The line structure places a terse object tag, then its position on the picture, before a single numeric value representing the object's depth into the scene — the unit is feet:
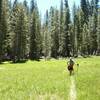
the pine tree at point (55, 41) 126.28
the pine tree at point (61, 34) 127.15
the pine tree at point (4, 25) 90.43
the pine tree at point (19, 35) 96.28
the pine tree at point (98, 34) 132.42
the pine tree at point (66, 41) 127.12
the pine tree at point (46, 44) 132.06
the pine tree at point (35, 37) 110.01
